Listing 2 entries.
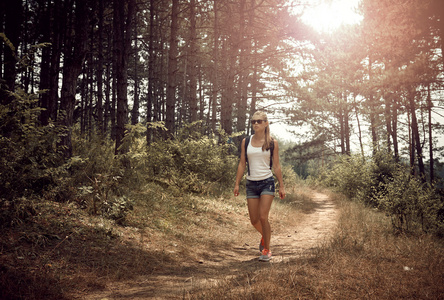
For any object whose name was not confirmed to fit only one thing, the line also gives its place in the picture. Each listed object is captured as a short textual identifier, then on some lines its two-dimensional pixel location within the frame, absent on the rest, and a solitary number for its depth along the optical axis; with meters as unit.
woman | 4.61
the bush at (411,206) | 6.69
